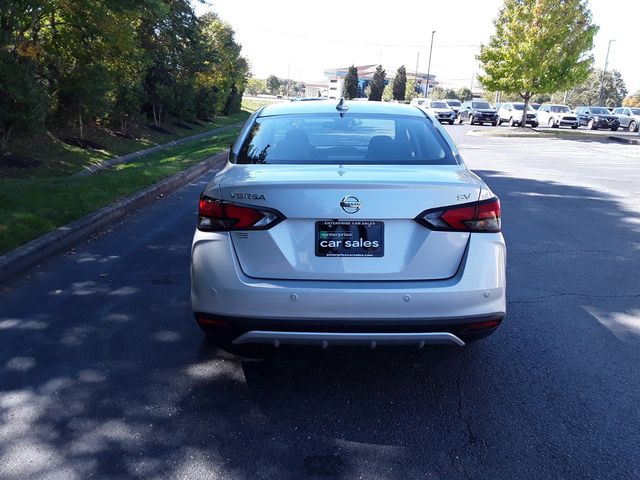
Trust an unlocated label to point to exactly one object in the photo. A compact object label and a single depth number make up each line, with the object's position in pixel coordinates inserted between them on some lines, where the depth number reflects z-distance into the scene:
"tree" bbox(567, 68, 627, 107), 84.00
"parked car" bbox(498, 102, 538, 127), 40.66
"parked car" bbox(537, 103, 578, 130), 40.72
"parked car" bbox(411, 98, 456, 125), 42.22
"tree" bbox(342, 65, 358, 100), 77.25
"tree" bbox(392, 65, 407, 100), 80.75
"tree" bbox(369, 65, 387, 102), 80.56
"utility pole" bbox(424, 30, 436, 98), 59.04
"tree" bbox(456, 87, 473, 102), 97.69
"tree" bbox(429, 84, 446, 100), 97.31
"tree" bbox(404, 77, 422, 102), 85.47
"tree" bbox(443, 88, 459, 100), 96.26
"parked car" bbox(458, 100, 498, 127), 41.22
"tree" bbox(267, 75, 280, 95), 130.62
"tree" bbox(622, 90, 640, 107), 81.86
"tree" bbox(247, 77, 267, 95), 131.18
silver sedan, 3.22
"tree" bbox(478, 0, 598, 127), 31.45
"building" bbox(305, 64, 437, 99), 120.78
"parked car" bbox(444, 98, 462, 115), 48.52
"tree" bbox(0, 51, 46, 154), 11.80
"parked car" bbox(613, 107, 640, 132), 41.16
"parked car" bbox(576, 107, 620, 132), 41.53
